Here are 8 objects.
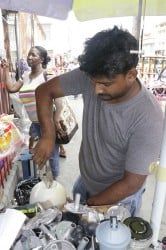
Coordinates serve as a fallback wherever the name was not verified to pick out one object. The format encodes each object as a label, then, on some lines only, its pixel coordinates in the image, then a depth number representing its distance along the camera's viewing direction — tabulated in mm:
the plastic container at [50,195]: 1006
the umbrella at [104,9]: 844
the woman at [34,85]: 2437
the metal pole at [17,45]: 5051
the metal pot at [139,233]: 767
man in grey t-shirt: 933
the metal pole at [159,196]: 779
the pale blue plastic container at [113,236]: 700
